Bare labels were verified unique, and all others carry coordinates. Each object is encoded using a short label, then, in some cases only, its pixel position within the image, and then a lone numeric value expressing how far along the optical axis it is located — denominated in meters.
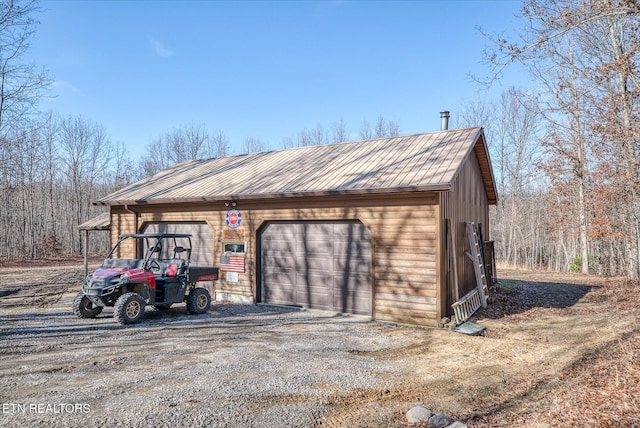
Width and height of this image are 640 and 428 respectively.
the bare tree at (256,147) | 39.30
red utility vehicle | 7.76
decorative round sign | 10.68
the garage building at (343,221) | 8.13
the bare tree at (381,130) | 33.78
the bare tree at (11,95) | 14.52
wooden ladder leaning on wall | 8.16
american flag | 10.70
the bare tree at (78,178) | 32.41
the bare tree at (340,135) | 35.31
